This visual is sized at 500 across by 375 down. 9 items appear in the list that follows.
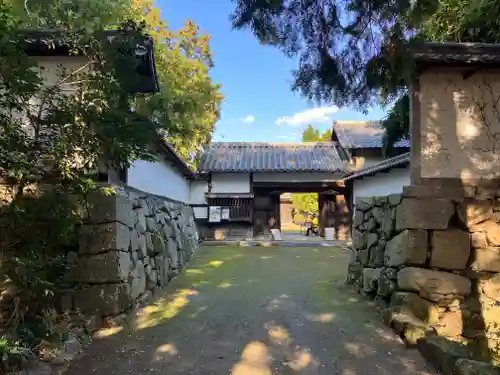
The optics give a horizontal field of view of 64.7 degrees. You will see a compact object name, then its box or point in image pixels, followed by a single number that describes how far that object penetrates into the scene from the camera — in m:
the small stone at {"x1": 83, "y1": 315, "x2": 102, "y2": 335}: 4.52
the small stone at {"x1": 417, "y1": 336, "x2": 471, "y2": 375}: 3.51
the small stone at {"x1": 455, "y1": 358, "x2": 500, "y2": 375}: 3.07
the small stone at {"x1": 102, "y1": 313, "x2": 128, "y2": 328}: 4.79
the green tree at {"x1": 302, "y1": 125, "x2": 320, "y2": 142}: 33.75
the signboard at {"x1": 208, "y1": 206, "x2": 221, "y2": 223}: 16.69
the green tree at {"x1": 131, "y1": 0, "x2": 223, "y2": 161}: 13.55
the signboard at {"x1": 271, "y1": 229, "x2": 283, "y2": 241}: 16.56
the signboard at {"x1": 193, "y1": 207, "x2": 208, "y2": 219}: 17.09
